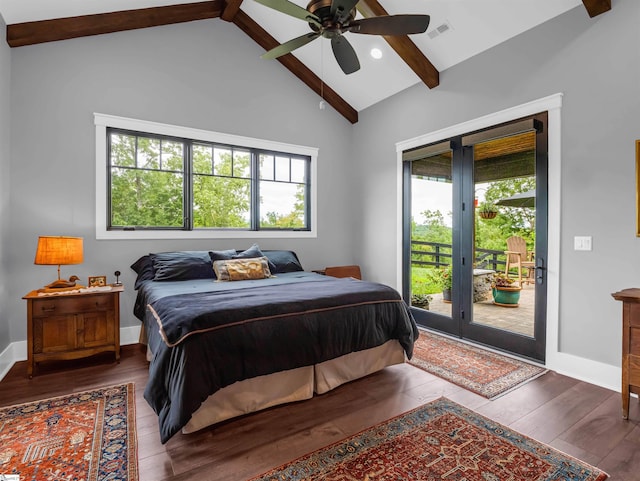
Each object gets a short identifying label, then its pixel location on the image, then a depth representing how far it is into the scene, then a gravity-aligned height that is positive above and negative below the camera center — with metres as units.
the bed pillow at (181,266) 3.45 -0.30
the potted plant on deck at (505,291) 3.46 -0.54
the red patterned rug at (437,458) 1.68 -1.18
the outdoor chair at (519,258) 3.26 -0.19
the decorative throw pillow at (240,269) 3.53 -0.34
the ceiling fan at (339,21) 2.38 +1.63
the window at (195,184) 3.70 +0.68
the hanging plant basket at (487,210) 3.57 +0.31
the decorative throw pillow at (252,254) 3.91 -0.19
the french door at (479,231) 3.20 +0.08
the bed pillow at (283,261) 4.16 -0.30
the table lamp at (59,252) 2.82 -0.13
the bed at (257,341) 1.93 -0.69
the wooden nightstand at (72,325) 2.80 -0.77
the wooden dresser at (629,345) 2.13 -0.68
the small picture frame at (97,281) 3.24 -0.43
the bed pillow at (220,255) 3.77 -0.20
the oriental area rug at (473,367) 2.69 -1.16
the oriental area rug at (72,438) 1.69 -1.17
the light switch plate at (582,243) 2.81 -0.03
